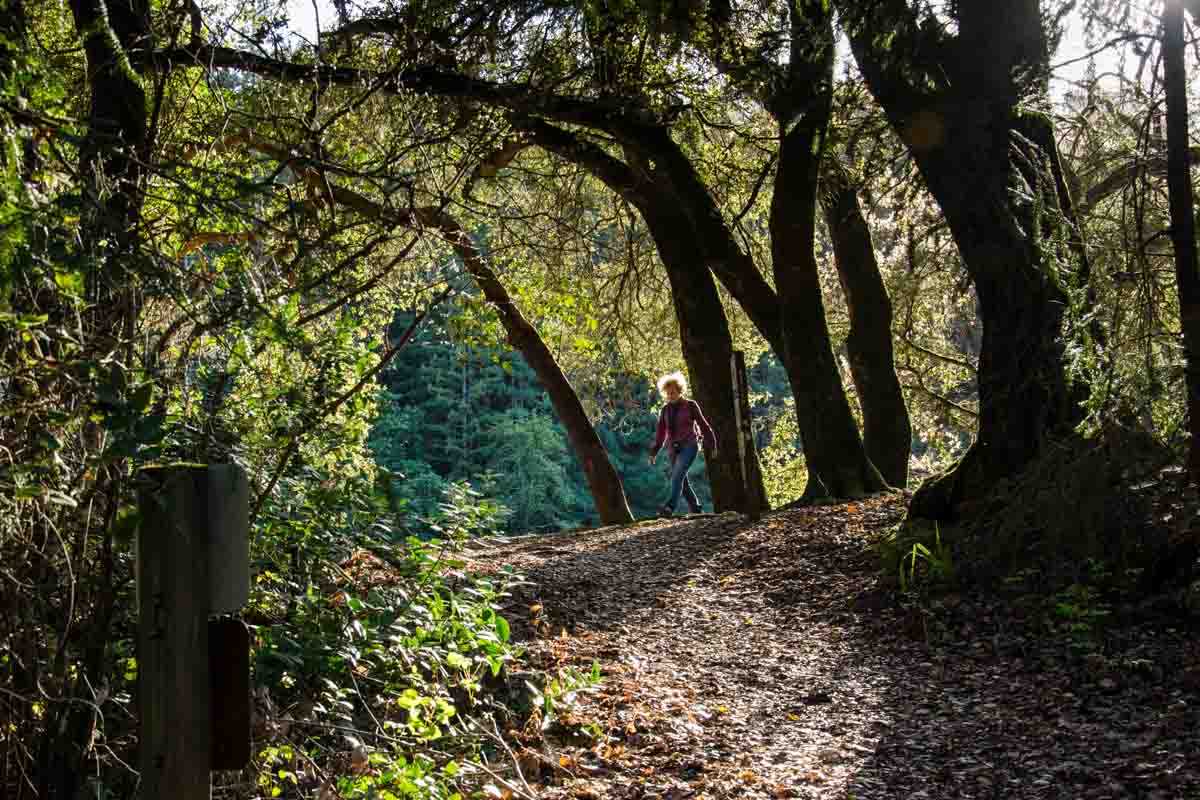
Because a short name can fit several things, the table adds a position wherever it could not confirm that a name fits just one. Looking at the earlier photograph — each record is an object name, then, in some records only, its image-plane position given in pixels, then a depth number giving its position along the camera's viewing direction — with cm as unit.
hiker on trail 1261
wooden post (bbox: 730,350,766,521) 1065
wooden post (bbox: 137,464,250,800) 264
